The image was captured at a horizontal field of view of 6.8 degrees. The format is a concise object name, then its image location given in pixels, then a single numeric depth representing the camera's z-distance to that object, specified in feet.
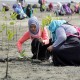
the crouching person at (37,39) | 45.93
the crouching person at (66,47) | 43.22
